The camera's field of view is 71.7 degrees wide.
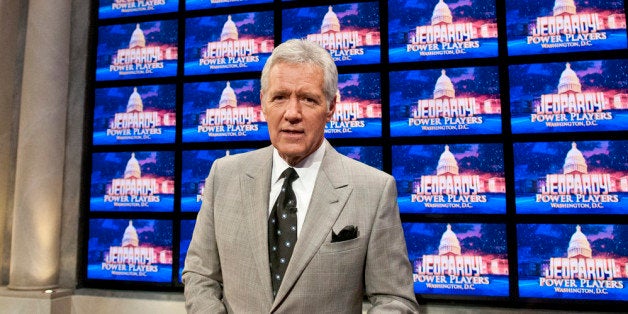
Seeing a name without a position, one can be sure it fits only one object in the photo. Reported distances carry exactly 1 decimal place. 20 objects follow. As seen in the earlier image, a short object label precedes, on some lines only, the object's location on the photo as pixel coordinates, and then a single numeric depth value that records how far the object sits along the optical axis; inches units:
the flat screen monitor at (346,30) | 153.8
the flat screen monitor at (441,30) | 146.2
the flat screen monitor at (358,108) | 150.6
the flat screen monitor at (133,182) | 164.9
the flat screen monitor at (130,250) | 162.7
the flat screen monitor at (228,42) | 162.6
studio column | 164.2
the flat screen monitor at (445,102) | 143.3
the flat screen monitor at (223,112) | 159.5
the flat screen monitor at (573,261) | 130.3
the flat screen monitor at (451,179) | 140.6
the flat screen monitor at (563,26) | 137.8
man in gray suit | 57.6
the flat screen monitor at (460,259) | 138.3
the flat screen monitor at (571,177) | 132.6
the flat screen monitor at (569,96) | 135.0
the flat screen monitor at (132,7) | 174.2
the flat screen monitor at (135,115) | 167.8
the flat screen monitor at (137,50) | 171.0
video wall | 135.3
